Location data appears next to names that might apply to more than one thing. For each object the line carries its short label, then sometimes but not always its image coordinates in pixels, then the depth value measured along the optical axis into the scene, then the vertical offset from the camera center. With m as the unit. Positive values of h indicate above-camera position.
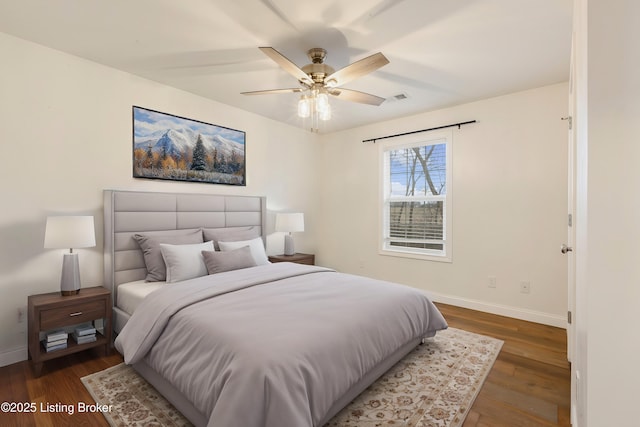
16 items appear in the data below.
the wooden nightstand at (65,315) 2.16 -0.82
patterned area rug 1.73 -1.23
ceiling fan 2.08 +1.05
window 4.02 +0.19
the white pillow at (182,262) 2.73 -0.49
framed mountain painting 3.11 +0.72
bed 1.35 -0.69
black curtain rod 3.72 +1.11
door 2.12 -0.30
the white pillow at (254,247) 3.20 -0.41
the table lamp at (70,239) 2.28 -0.23
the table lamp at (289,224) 4.23 -0.20
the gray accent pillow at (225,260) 2.88 -0.50
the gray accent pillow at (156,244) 2.82 -0.34
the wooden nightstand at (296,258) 4.11 -0.68
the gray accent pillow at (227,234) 3.34 -0.28
